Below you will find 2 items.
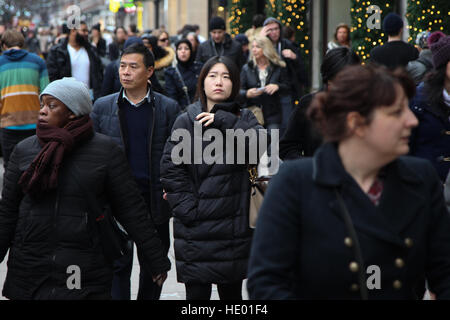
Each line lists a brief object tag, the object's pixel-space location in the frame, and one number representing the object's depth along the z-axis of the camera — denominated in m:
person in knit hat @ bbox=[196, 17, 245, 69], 13.86
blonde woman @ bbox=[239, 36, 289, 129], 10.73
